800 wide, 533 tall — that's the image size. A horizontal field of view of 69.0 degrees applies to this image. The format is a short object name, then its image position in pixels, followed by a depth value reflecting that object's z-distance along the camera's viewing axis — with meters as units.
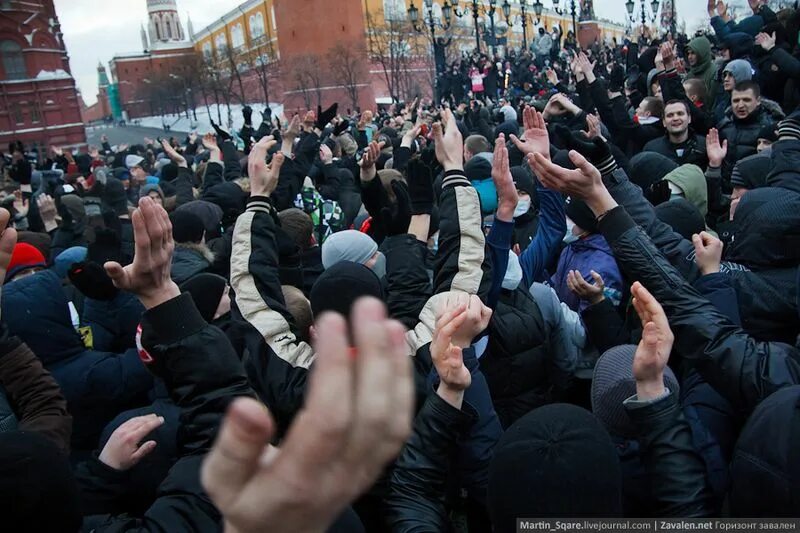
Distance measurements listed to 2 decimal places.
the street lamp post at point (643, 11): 26.47
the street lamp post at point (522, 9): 23.00
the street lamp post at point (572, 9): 24.02
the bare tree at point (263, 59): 50.25
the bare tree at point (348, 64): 45.33
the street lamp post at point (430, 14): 21.06
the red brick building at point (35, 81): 37.97
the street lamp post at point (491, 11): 21.83
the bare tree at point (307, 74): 46.38
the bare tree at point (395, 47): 44.16
